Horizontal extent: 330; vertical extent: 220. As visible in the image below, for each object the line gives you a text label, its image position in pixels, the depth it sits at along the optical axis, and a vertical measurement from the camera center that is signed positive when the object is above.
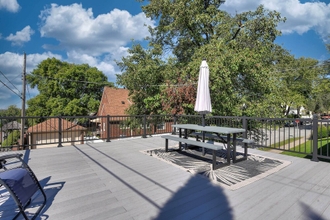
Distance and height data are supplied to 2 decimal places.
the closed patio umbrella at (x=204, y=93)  4.36 +0.37
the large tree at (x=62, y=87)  22.11 +2.86
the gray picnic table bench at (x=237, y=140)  3.92 -0.66
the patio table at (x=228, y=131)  3.67 -0.43
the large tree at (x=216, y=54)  9.71 +3.13
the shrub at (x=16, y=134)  20.79 -2.64
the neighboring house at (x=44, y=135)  14.94 -2.02
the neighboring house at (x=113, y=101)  20.23 +0.94
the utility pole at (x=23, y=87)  12.69 +1.56
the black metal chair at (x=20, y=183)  1.74 -0.72
